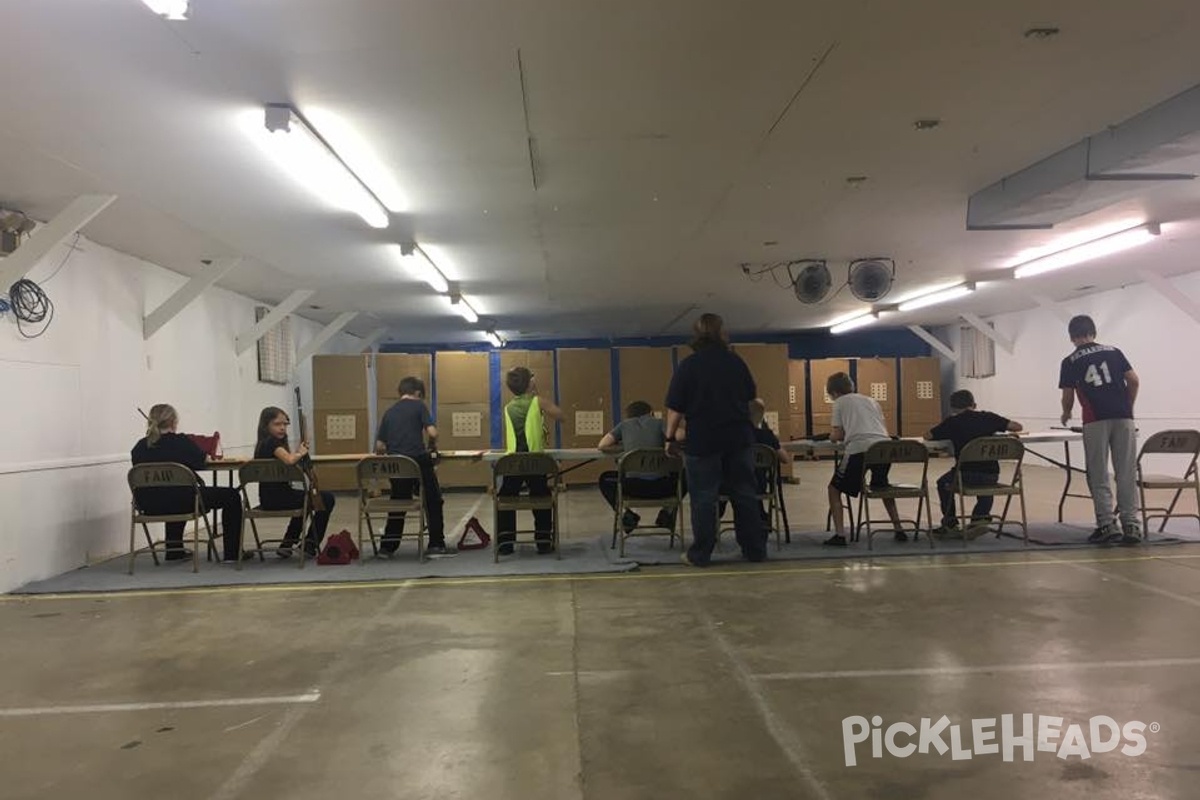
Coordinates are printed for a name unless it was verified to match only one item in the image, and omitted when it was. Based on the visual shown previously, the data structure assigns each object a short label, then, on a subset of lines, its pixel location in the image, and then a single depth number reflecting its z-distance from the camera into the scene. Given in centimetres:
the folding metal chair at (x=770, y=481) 591
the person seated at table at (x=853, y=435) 605
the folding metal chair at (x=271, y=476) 564
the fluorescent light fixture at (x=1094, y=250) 756
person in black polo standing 526
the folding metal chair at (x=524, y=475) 570
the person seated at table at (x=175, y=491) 573
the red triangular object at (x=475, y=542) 645
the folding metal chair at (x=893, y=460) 578
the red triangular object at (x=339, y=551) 592
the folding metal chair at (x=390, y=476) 569
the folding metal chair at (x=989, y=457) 582
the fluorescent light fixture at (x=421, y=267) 765
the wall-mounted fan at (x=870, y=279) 870
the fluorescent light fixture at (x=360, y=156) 433
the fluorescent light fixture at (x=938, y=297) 1108
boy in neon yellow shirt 616
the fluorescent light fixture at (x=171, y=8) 275
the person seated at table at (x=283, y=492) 583
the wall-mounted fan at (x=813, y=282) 891
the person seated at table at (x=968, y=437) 609
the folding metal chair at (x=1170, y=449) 582
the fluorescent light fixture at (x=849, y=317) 1394
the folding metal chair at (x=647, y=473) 572
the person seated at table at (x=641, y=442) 594
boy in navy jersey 577
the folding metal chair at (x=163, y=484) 552
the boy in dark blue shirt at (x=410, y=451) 607
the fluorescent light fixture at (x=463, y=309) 1093
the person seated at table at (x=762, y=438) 593
